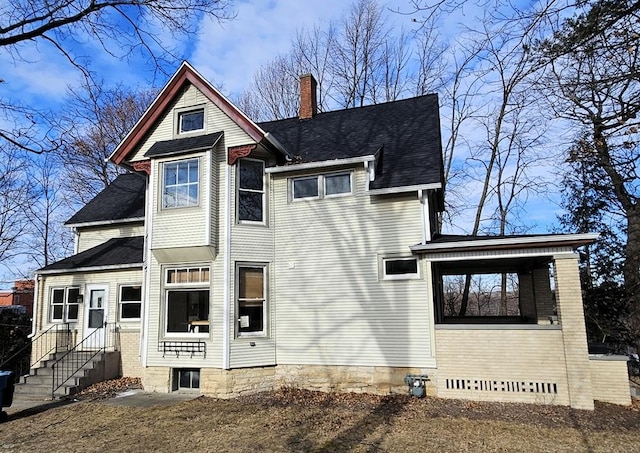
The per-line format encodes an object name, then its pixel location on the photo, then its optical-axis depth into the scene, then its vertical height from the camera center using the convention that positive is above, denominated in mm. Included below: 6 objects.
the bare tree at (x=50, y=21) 9227 +5895
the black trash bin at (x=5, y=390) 9539 -2026
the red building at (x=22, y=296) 33844 +107
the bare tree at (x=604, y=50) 5477 +3104
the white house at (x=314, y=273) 9766 +428
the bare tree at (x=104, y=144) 26078 +9036
